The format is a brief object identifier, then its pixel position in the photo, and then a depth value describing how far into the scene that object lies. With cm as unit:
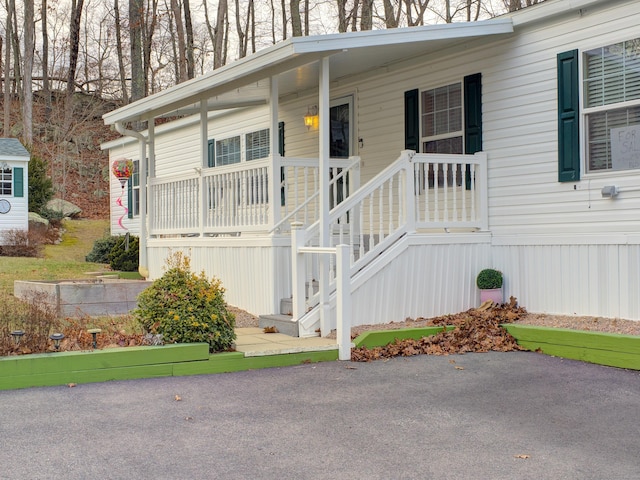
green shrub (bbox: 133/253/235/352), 673
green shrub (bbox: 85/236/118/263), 1823
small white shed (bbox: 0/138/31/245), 2111
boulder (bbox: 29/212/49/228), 2141
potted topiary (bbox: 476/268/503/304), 884
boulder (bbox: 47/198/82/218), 2509
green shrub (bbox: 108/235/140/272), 1562
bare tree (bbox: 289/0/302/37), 2038
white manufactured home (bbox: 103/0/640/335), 796
